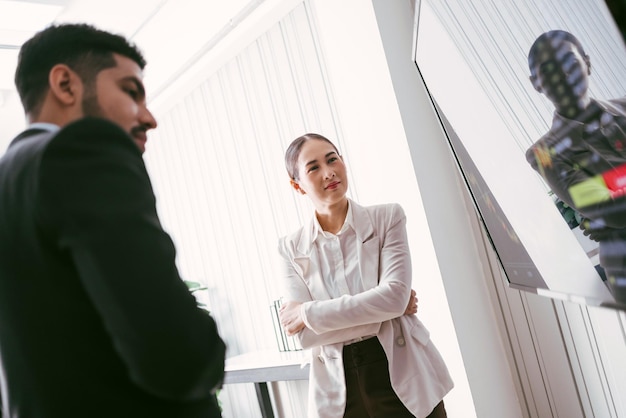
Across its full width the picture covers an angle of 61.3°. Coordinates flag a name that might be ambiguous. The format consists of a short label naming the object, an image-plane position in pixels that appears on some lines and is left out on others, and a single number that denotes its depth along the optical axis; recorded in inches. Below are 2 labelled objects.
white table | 112.8
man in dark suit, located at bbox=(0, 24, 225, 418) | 25.7
